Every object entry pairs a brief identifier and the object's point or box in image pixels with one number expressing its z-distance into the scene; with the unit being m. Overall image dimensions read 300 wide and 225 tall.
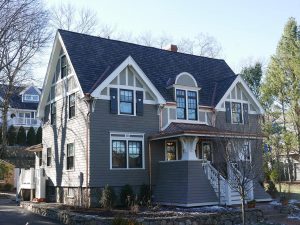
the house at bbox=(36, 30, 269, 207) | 21.08
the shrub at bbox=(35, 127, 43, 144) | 56.22
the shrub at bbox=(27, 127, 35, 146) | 56.38
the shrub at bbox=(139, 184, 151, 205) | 21.88
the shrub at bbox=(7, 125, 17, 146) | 56.18
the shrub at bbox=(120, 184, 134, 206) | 21.06
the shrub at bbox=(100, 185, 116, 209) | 20.09
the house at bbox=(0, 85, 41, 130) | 66.12
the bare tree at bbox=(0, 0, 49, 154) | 25.97
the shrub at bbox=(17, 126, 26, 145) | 56.63
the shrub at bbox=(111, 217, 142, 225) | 14.75
